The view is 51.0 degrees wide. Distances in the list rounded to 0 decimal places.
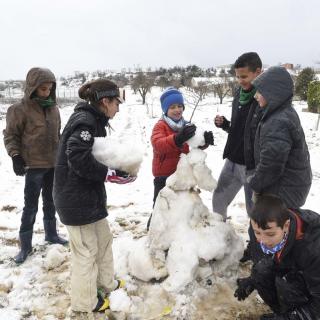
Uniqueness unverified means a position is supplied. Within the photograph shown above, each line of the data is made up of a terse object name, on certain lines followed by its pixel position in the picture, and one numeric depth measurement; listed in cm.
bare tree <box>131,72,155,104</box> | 3231
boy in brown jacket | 328
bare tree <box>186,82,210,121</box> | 2298
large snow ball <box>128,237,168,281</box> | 289
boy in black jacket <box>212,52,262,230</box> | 288
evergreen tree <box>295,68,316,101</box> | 2498
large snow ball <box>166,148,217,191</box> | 297
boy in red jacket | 281
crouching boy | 200
